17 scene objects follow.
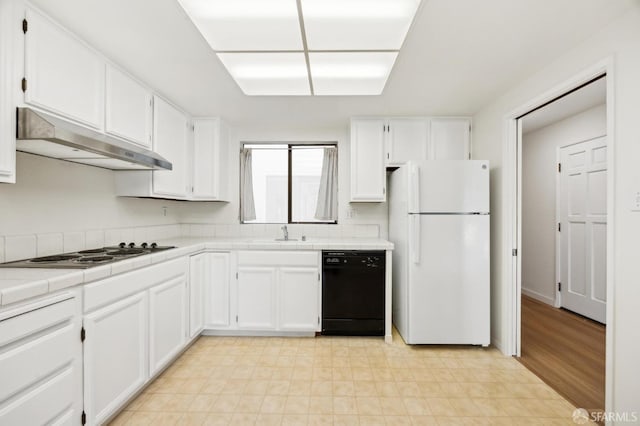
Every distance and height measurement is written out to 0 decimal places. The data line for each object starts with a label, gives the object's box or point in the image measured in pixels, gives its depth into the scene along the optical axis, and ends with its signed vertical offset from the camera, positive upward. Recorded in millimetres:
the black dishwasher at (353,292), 2783 -759
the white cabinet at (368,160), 3135 +601
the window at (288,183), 3561 +392
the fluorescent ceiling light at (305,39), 1521 +1100
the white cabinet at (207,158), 3186 +628
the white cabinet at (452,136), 3113 +862
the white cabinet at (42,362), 1093 -635
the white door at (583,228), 3201 -149
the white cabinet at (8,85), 1329 +609
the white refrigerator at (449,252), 2570 -335
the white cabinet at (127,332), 1495 -747
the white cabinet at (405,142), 3119 +796
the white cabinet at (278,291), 2812 -764
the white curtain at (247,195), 3602 +240
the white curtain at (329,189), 3551 +315
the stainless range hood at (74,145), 1392 +387
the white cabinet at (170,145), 2520 +650
